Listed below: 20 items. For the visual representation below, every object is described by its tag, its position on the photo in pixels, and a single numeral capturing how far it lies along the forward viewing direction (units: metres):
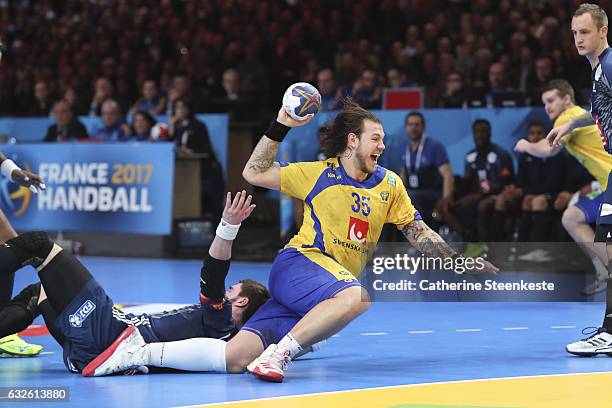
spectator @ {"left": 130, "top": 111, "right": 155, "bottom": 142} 15.26
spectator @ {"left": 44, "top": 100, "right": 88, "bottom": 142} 15.94
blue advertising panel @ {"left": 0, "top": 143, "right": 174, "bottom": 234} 14.47
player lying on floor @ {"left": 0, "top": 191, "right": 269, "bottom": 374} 6.23
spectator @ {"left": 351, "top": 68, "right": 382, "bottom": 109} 14.14
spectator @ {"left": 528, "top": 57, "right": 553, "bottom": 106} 13.99
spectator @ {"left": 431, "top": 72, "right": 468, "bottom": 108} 13.48
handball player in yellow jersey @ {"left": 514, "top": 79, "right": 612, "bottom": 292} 9.08
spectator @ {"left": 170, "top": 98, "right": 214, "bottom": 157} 14.70
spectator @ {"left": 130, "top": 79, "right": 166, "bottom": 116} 17.53
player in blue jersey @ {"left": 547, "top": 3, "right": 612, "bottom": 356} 7.12
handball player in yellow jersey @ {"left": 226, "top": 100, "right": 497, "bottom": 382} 6.28
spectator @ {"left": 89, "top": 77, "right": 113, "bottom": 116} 18.00
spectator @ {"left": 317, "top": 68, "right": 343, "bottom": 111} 15.27
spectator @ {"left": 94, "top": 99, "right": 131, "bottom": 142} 15.77
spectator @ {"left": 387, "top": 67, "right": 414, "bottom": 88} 15.22
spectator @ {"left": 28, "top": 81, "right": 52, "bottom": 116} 19.25
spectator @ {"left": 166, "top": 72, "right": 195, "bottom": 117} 16.15
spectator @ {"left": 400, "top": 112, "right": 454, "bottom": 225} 12.54
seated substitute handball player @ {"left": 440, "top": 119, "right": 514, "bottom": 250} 12.46
